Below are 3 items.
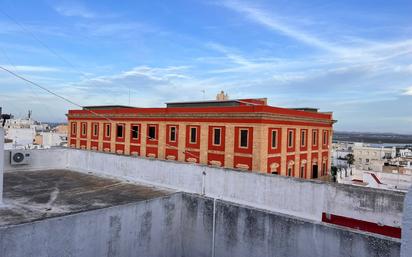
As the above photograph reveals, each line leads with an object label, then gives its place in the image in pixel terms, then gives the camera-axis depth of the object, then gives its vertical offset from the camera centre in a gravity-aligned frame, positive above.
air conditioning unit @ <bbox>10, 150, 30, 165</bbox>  19.47 -2.08
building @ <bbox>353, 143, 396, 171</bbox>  76.31 -5.14
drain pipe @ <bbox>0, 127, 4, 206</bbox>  12.42 -1.07
